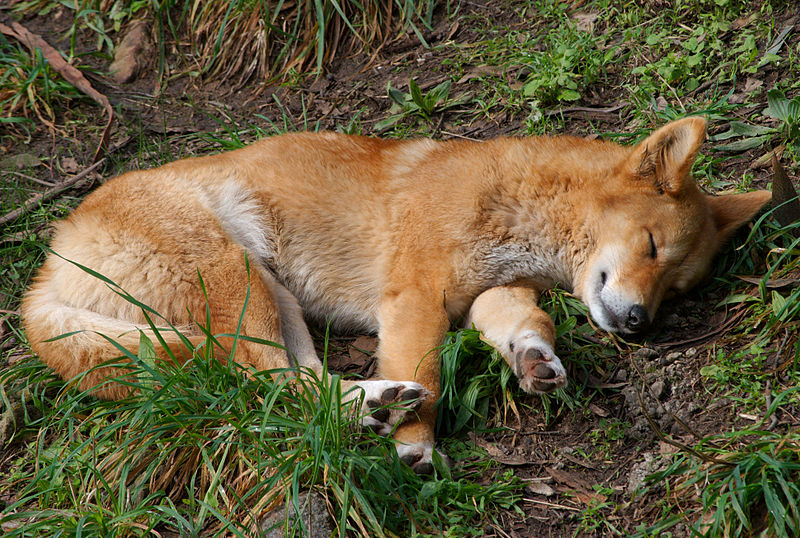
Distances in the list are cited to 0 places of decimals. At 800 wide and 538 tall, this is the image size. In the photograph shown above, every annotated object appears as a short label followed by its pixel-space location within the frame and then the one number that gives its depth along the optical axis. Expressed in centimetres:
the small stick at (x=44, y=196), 968
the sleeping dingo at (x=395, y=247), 698
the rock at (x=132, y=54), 1237
